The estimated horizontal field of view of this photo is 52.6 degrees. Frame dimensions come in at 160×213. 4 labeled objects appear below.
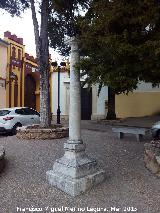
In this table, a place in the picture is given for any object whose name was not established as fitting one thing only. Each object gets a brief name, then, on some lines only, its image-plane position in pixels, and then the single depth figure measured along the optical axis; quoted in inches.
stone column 113.3
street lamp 381.4
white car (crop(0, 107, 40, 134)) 298.6
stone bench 222.5
